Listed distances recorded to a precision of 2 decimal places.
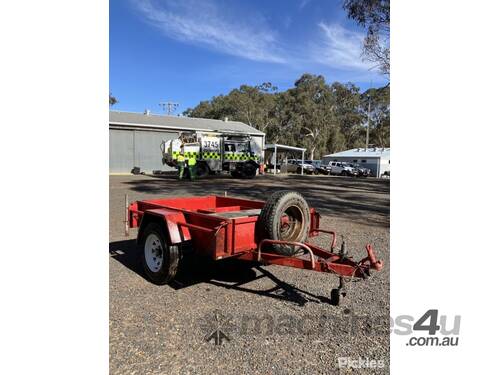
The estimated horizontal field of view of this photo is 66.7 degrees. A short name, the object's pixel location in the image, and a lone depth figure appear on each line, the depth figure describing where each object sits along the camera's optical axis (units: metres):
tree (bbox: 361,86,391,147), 54.56
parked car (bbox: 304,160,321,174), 40.86
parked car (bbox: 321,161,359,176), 40.91
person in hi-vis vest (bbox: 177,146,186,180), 22.52
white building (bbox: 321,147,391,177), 44.41
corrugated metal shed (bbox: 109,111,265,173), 28.44
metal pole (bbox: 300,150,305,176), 37.22
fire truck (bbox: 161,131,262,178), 22.92
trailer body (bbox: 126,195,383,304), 3.89
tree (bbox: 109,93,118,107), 60.07
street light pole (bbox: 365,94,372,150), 55.92
